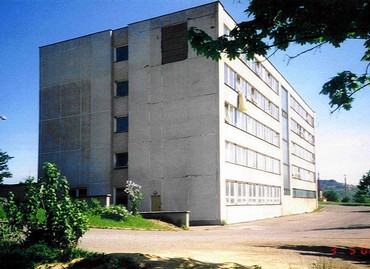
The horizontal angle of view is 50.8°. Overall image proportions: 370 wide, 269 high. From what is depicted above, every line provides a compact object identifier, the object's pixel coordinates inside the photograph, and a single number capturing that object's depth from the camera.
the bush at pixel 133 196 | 24.96
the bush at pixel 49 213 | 9.33
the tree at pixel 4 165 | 50.62
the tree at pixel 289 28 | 7.48
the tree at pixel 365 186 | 41.44
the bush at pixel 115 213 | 22.16
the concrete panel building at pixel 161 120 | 27.83
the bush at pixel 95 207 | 22.62
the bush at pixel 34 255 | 8.13
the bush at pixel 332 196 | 104.81
